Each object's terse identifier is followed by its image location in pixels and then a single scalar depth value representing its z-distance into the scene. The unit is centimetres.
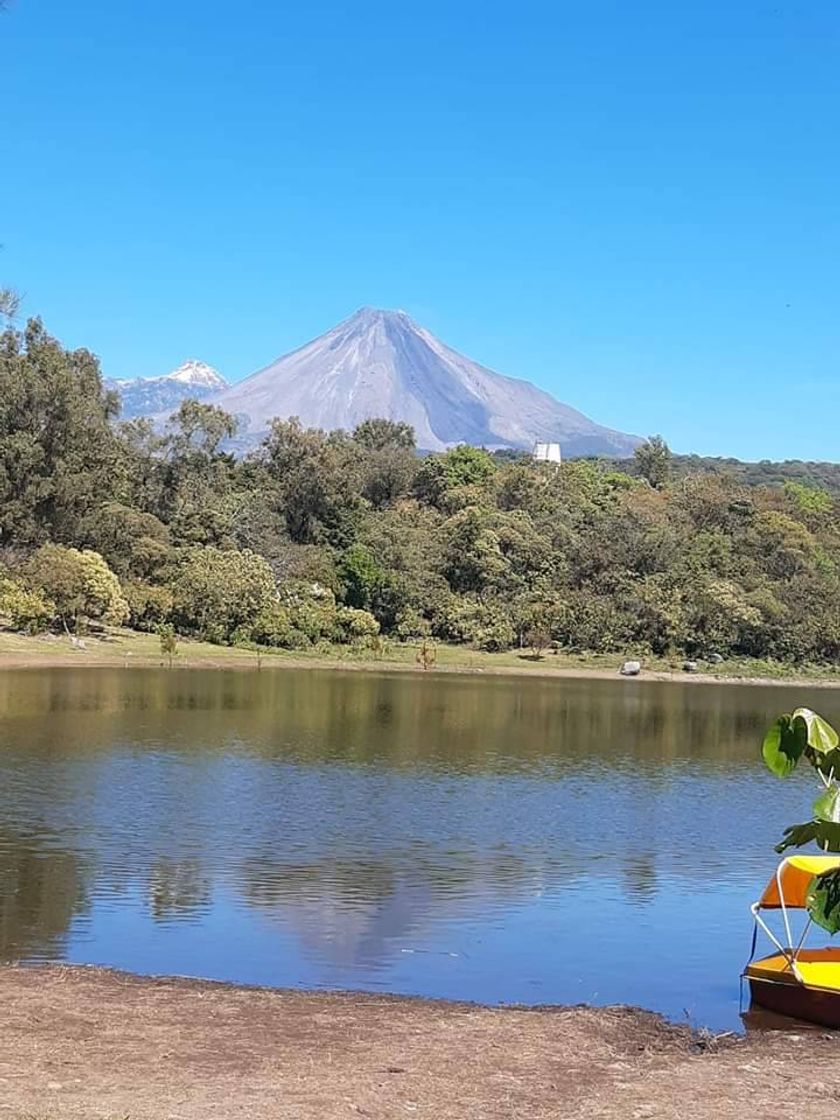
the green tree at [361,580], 7438
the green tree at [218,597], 6544
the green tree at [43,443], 6481
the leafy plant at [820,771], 1038
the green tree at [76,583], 5997
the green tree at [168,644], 6019
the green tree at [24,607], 5756
